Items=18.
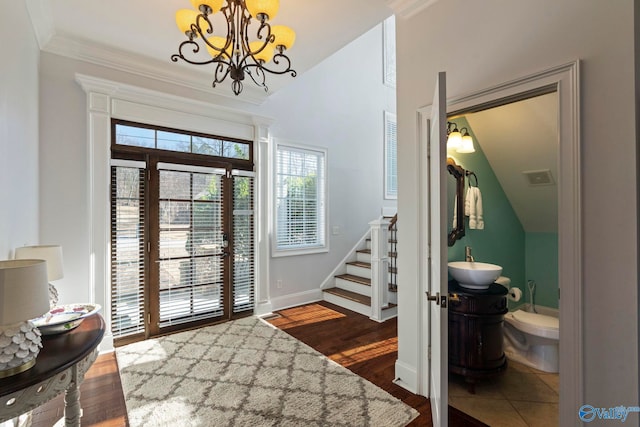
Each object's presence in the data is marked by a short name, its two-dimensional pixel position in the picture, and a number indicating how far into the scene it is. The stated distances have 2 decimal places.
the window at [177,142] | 3.16
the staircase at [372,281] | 3.88
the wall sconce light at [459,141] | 2.82
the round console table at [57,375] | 1.10
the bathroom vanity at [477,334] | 2.27
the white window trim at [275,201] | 4.20
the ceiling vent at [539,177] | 3.13
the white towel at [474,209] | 3.04
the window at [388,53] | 5.66
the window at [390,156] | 5.64
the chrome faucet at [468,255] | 2.88
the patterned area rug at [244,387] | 2.00
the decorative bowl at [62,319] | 1.56
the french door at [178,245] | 3.14
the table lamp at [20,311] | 1.07
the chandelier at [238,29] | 1.70
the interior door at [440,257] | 1.52
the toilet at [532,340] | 2.54
